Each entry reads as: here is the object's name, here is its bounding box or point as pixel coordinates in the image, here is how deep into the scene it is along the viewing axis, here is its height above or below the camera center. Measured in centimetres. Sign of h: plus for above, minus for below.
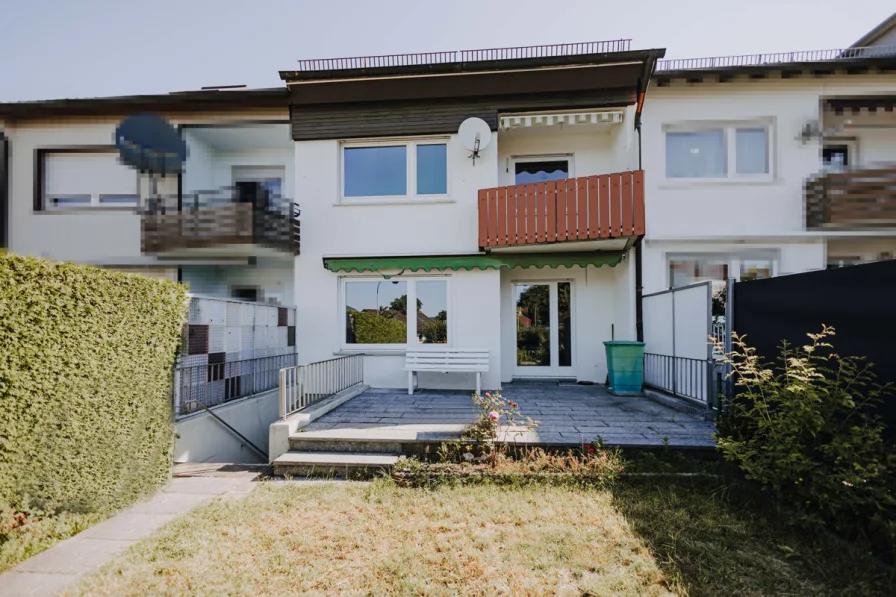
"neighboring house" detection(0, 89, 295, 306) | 1091 +367
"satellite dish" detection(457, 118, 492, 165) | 995 +440
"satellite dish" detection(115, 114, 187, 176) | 1094 +460
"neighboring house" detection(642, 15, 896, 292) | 1015 +370
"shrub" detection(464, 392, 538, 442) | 578 -168
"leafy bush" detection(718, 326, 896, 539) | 341 -129
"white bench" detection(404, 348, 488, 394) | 960 -125
